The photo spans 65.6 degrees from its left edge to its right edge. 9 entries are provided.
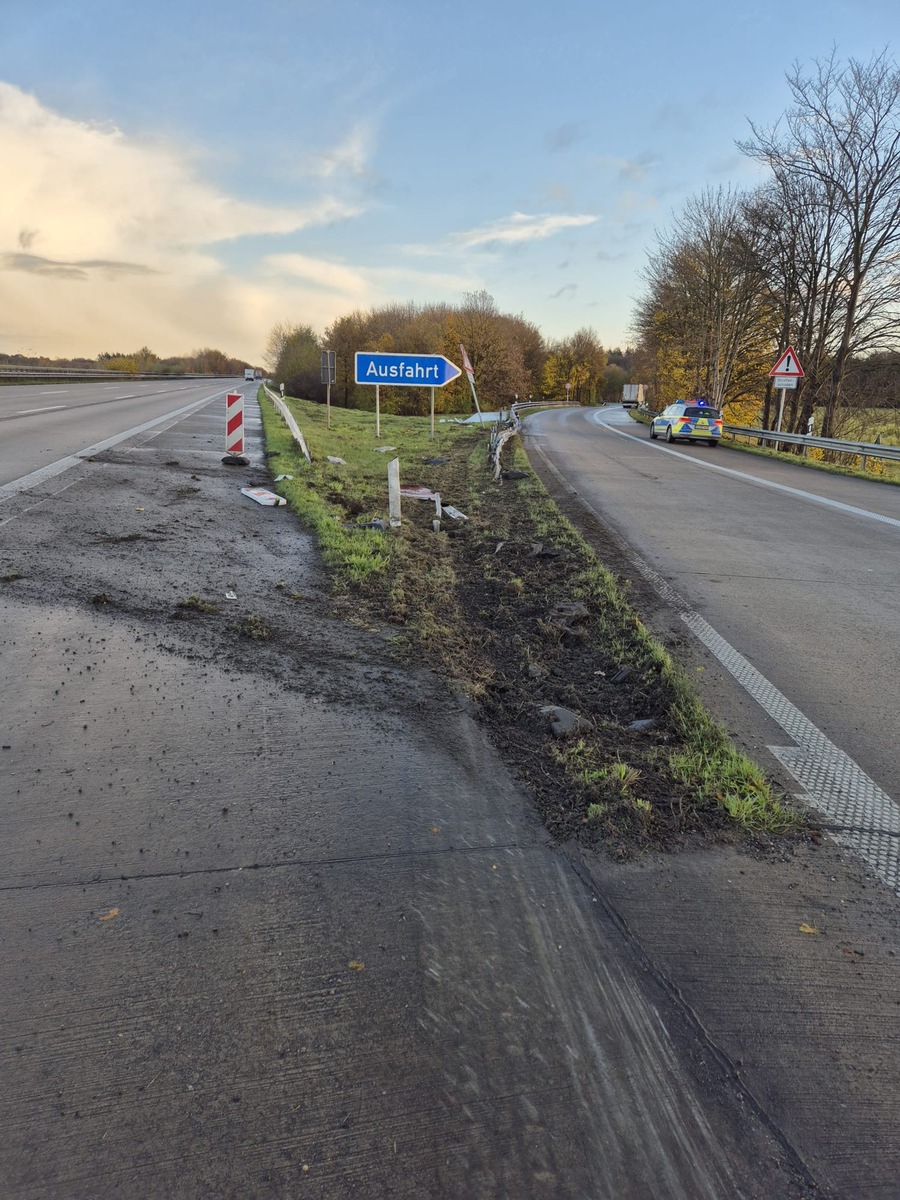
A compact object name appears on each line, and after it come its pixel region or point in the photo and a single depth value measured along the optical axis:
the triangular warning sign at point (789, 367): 21.55
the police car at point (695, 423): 25.36
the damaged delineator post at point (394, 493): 8.50
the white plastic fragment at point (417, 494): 11.59
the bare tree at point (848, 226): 24.34
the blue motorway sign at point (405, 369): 16.52
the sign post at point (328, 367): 25.00
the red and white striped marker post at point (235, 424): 12.65
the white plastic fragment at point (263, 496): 9.88
